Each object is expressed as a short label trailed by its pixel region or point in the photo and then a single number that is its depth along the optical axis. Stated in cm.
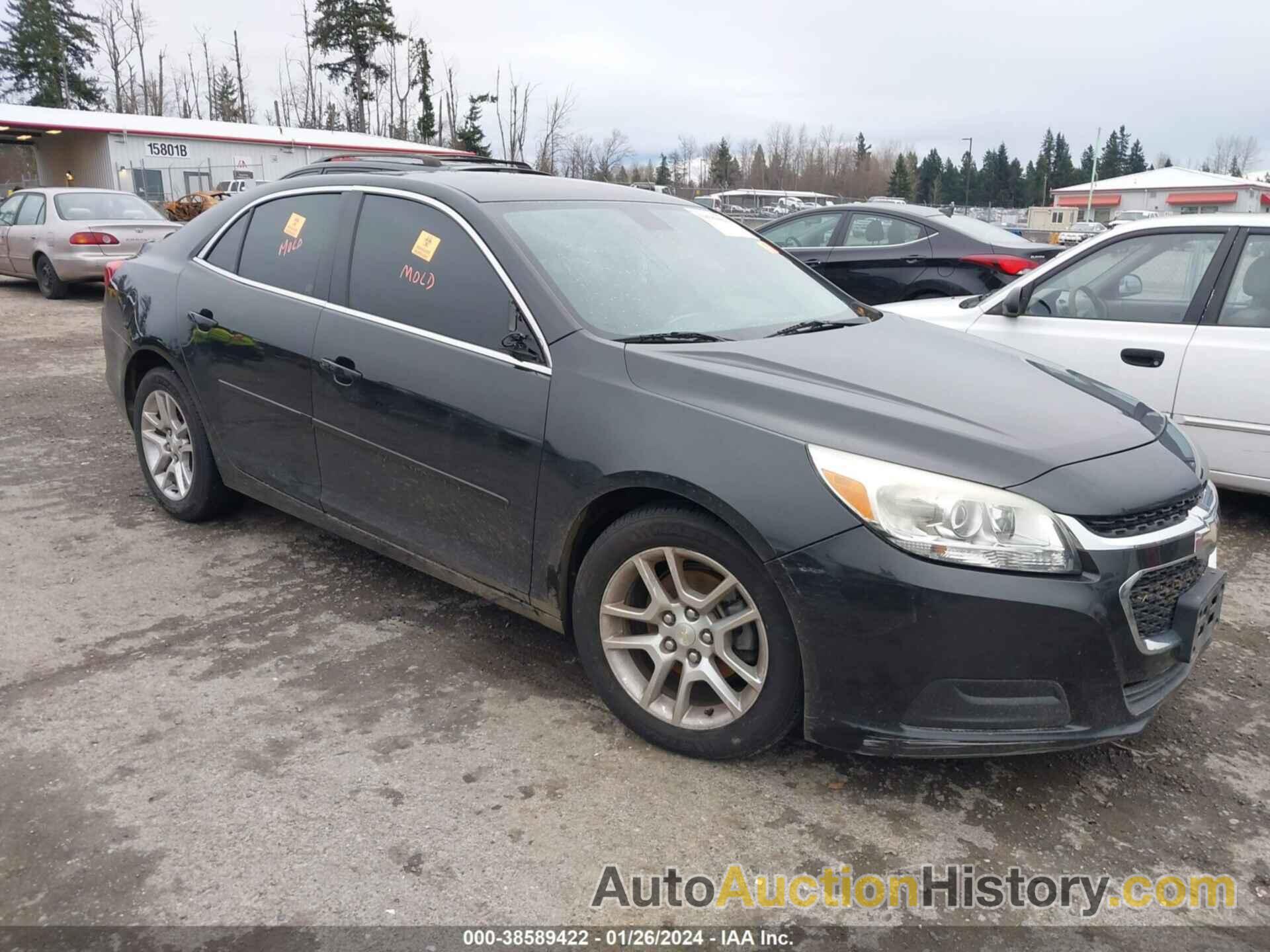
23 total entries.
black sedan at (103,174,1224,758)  247
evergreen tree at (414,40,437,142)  6297
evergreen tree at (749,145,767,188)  8750
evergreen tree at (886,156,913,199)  8975
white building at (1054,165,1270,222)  6338
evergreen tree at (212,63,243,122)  6788
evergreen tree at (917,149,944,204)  10781
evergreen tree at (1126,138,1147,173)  11571
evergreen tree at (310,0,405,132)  5916
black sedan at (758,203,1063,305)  837
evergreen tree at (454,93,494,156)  6081
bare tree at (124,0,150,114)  6250
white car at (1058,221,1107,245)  2818
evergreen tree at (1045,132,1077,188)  10662
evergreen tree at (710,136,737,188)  8906
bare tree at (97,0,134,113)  6153
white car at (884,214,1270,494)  477
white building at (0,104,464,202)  3459
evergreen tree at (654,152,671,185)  8356
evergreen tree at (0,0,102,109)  5594
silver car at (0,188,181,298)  1277
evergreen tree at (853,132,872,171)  9394
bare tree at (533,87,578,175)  6147
